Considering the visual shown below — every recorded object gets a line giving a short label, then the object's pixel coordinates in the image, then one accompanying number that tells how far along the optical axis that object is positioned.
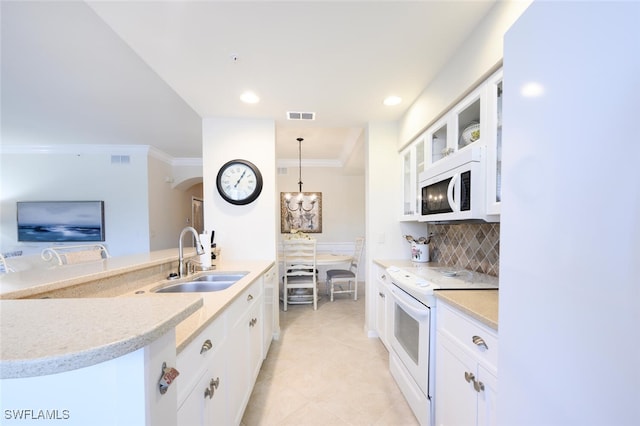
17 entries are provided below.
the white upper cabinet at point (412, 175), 2.21
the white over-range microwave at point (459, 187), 1.36
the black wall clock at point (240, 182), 2.55
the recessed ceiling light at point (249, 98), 2.09
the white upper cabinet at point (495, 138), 1.27
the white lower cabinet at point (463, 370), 0.98
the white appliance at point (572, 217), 0.48
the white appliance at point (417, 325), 1.38
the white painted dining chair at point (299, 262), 3.54
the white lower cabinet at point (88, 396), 0.48
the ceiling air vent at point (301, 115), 2.47
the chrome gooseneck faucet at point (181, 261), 1.79
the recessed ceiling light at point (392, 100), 2.17
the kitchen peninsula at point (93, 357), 0.42
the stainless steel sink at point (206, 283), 1.66
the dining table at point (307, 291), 3.80
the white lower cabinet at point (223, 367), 0.86
